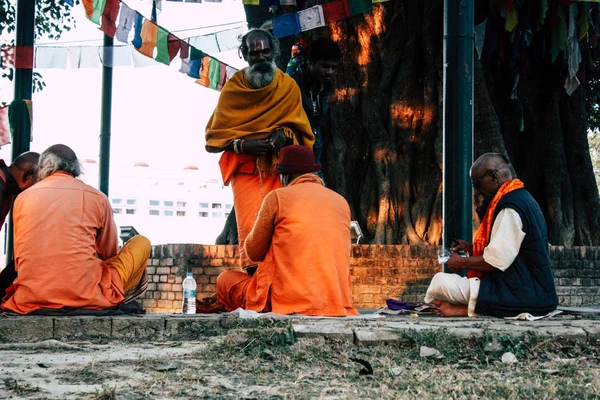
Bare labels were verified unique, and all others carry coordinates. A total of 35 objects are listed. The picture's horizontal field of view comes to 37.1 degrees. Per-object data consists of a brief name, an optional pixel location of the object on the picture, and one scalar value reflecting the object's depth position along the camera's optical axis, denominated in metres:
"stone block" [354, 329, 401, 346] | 4.47
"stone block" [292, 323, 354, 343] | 4.53
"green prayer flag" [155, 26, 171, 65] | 11.19
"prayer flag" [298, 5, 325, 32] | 9.88
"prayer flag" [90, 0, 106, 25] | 9.88
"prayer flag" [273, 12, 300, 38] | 9.84
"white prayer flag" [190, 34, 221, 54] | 11.96
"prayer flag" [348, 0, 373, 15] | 9.69
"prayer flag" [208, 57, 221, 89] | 12.59
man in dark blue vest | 5.60
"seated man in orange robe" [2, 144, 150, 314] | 5.64
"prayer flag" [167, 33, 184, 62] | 11.46
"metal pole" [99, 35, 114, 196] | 11.88
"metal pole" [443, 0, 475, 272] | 6.59
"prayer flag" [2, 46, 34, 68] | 8.31
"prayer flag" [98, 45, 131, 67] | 12.09
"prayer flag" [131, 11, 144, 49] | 10.62
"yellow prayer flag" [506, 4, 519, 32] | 9.91
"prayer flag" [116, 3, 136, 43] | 10.34
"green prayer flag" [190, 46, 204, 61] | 11.95
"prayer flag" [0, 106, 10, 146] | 9.55
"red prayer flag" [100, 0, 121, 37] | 10.05
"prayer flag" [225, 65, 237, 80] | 12.87
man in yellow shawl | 6.88
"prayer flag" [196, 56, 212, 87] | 12.44
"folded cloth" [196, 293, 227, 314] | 6.56
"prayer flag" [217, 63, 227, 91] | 12.76
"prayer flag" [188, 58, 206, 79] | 12.36
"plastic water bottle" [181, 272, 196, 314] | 7.08
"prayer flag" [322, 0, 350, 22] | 9.84
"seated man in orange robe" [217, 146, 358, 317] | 5.77
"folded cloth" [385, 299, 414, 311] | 6.59
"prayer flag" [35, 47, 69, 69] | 11.05
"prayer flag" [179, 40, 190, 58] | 11.73
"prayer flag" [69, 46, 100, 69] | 12.24
